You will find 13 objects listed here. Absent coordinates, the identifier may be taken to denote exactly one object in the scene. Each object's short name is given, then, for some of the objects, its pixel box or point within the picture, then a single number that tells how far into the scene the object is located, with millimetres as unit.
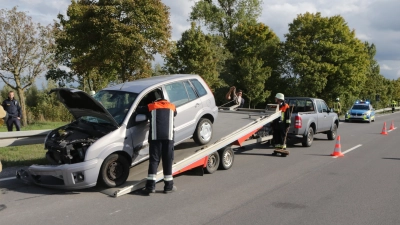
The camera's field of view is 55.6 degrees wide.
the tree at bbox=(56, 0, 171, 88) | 15211
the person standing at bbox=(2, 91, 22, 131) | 12656
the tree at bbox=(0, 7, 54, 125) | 16547
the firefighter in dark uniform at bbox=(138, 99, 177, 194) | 6652
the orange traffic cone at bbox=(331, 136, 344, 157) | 11470
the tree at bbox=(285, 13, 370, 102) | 38750
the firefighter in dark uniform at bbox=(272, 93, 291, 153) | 11086
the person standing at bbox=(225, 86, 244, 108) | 13488
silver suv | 6426
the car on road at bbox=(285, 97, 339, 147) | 12741
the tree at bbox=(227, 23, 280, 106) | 40281
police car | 26875
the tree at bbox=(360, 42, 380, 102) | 52500
